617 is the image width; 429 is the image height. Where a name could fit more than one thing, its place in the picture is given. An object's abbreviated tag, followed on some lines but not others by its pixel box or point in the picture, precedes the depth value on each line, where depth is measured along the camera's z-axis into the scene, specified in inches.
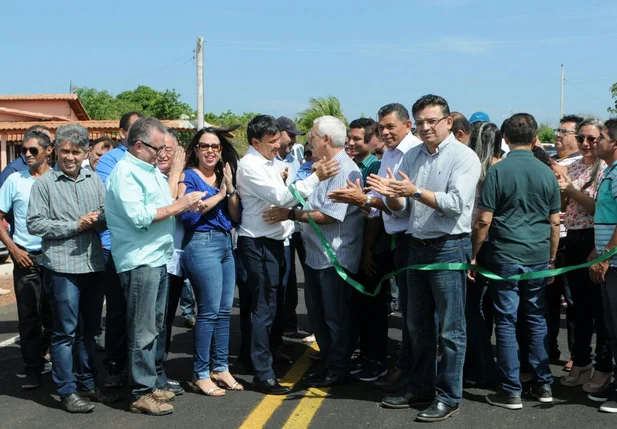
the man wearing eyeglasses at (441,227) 201.6
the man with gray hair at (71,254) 216.7
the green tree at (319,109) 1706.4
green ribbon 207.3
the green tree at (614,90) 1173.0
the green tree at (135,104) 1814.7
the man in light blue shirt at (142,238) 207.6
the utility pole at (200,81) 1032.2
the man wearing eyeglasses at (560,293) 261.3
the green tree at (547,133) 2379.7
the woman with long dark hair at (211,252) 230.5
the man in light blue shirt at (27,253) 243.9
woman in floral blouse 239.5
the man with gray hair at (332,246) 234.5
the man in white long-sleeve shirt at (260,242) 234.7
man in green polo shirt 215.0
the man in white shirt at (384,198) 227.3
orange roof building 883.4
